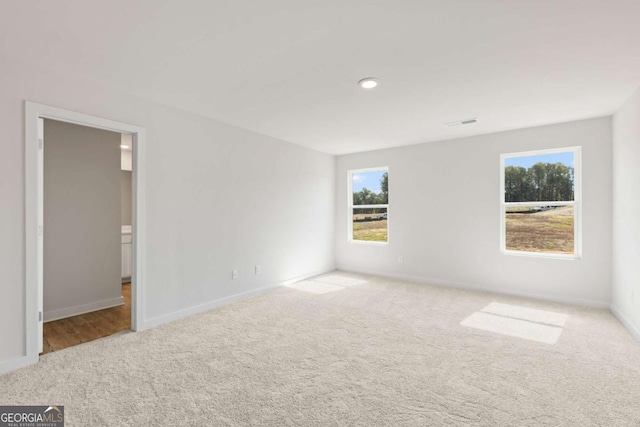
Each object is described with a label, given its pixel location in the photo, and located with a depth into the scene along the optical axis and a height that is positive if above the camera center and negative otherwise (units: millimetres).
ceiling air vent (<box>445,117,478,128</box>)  3994 +1214
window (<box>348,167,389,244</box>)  5895 +149
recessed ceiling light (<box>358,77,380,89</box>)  2754 +1209
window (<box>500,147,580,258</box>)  4172 +139
